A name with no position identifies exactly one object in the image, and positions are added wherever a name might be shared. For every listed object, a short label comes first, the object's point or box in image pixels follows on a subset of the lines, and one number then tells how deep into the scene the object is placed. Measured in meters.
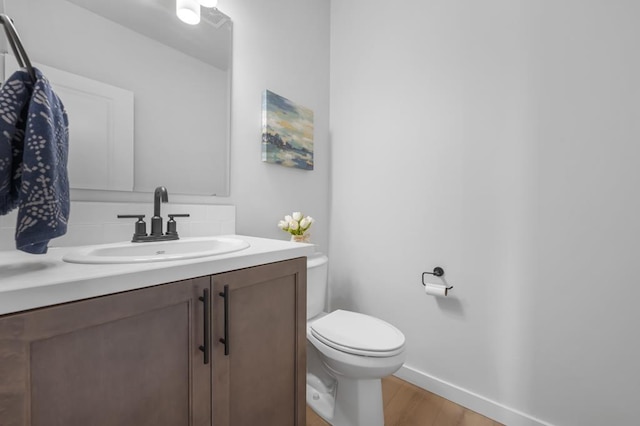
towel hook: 0.54
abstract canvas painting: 1.52
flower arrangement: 1.52
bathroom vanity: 0.47
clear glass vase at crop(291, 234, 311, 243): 1.52
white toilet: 1.10
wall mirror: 0.90
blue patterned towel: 0.53
